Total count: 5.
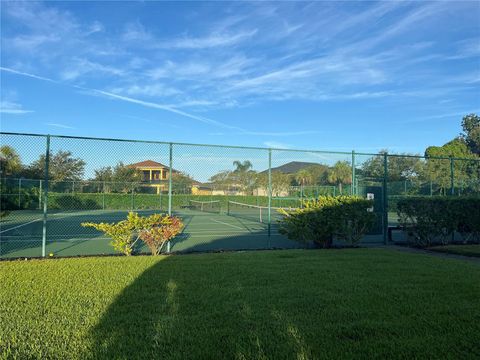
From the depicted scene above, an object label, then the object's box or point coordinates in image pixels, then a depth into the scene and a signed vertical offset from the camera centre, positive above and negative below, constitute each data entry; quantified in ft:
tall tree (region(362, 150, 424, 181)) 50.48 +4.16
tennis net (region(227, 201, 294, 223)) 82.11 -4.81
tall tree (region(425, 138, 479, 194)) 71.44 +4.73
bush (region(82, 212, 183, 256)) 30.78 -2.95
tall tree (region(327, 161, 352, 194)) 68.19 +3.46
